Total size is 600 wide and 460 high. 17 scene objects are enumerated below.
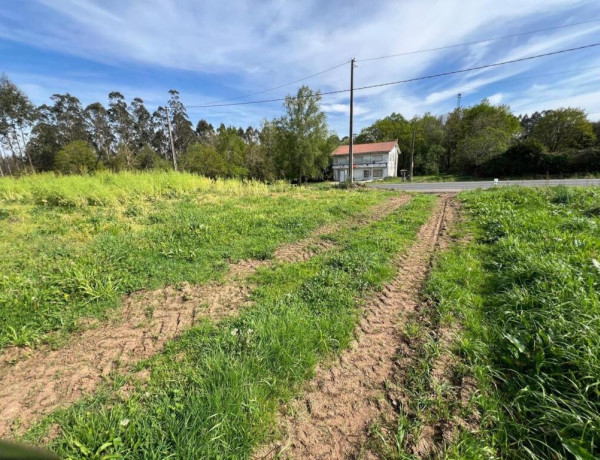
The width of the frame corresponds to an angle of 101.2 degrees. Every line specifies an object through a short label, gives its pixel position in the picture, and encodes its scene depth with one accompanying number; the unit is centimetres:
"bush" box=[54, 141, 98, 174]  2916
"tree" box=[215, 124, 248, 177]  3603
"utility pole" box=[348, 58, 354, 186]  1678
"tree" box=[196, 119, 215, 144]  5222
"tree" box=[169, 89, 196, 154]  4866
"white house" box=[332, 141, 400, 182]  4024
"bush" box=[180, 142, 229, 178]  3177
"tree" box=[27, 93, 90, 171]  3966
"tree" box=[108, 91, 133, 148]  4403
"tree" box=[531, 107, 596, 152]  3231
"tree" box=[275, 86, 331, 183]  3087
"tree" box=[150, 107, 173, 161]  5059
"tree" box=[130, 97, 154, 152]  4728
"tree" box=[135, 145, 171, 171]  3691
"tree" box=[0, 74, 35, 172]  3231
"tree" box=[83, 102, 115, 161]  4297
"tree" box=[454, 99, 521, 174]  3038
